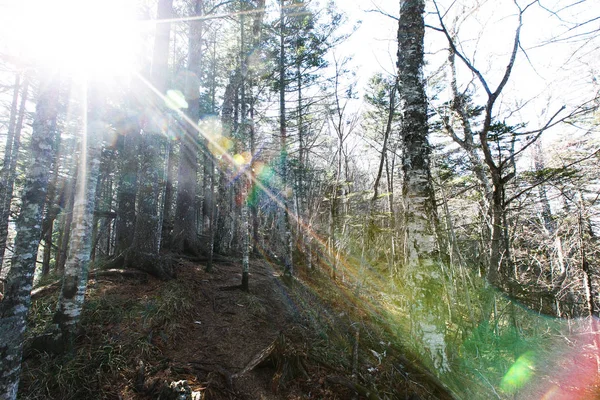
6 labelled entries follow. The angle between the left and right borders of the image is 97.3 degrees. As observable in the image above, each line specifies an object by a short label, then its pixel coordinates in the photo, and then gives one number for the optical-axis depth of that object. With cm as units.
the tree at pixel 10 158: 861
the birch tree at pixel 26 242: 260
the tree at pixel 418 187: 392
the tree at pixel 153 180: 608
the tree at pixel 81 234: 362
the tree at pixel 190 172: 882
